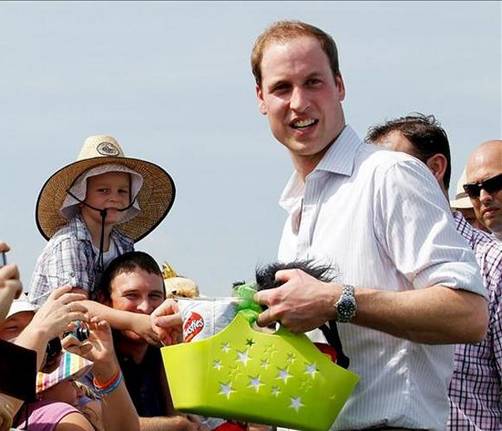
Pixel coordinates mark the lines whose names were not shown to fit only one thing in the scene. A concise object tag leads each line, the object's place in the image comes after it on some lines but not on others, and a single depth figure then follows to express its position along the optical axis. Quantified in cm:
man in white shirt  407
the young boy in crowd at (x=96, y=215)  636
